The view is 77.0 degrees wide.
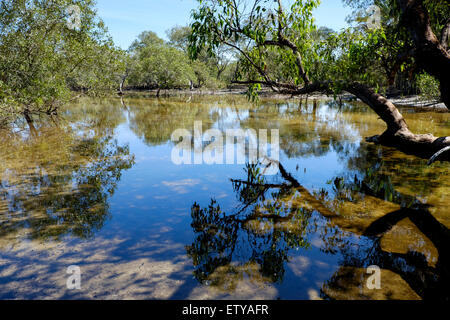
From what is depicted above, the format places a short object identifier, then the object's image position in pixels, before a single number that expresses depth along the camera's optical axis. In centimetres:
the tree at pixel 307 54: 801
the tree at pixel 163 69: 5428
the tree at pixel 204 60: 6669
